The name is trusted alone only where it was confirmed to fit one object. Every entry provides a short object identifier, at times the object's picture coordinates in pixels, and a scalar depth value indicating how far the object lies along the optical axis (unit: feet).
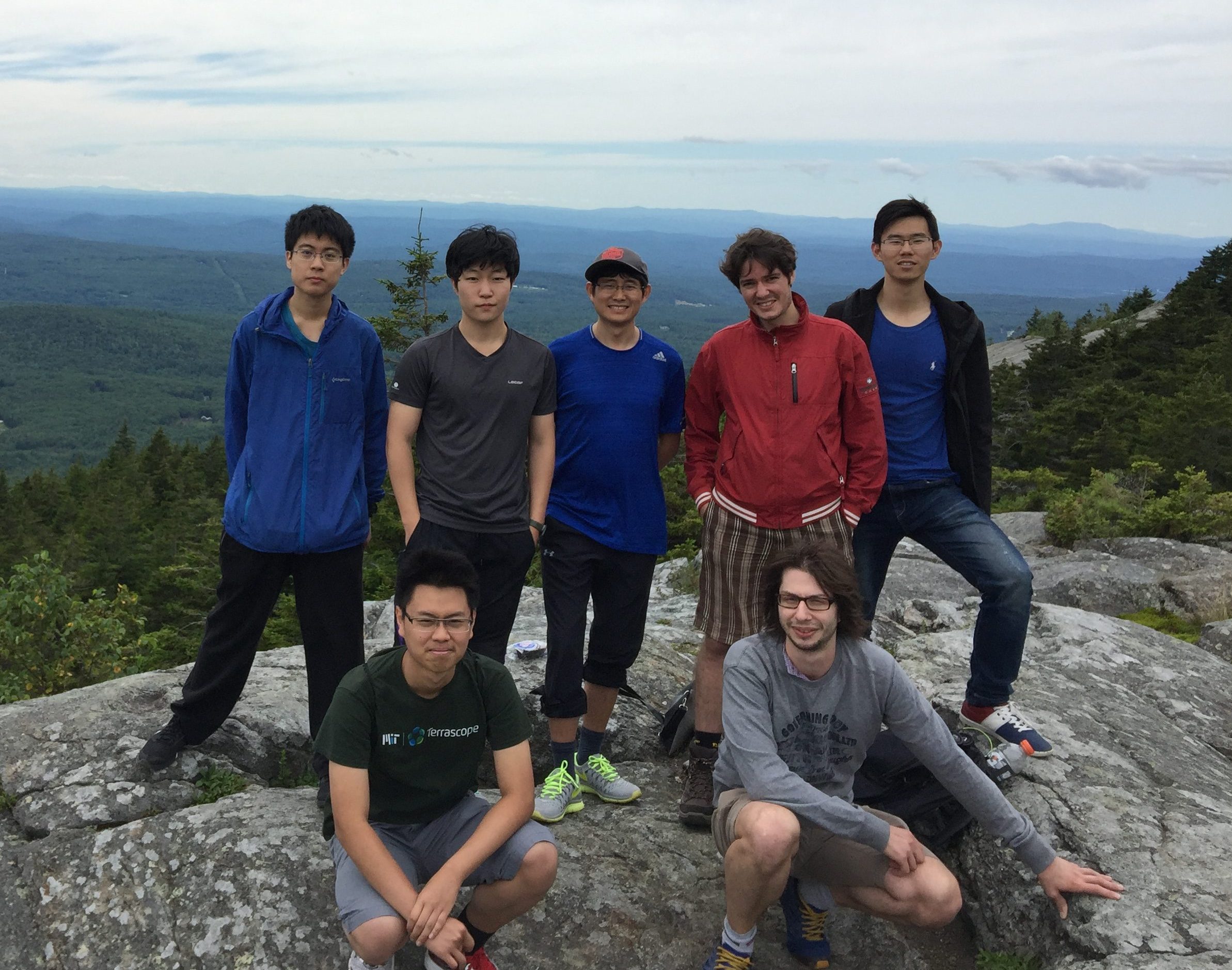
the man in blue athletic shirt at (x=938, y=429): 17.12
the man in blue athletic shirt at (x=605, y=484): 17.17
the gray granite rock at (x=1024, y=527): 49.52
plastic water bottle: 16.99
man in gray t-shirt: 16.37
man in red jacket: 16.42
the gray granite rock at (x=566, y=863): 14.35
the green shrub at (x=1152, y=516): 45.34
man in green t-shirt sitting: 12.65
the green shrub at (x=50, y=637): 41.45
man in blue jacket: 16.63
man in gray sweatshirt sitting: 13.38
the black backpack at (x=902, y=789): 16.03
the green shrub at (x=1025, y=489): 74.54
